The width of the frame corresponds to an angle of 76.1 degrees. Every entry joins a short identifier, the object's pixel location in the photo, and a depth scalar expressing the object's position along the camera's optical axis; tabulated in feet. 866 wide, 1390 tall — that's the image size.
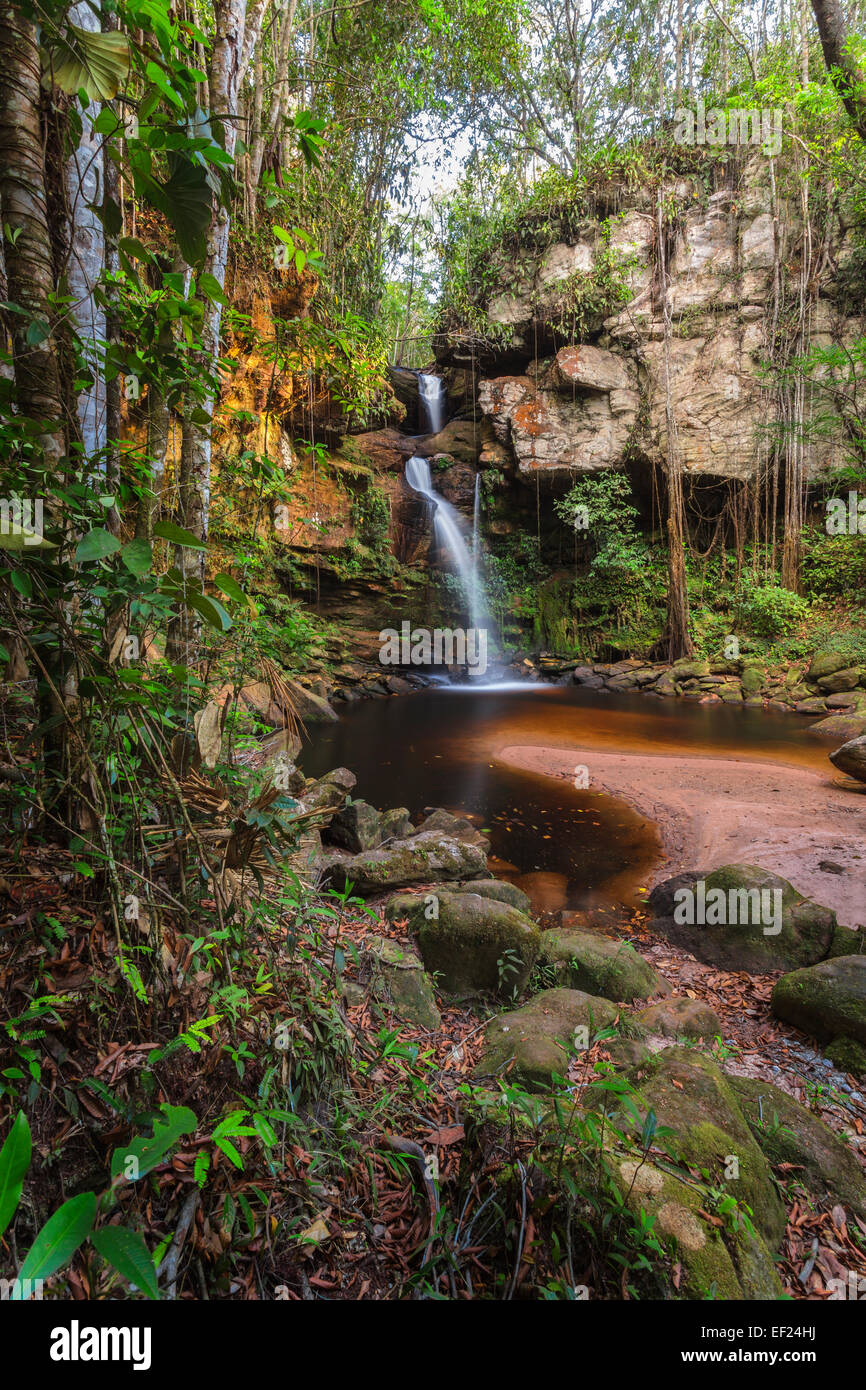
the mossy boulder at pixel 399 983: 7.59
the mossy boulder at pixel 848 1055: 8.41
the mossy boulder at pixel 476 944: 9.66
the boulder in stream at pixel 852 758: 21.50
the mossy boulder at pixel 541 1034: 6.42
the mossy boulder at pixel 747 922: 11.50
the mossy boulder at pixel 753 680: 41.04
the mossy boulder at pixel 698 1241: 3.91
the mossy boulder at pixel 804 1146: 5.90
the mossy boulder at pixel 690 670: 44.65
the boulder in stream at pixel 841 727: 29.96
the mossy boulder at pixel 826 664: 38.40
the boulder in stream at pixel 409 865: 12.22
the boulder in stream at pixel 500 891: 12.34
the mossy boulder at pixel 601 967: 10.15
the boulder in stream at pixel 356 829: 15.53
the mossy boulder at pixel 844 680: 36.88
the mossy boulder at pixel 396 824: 16.96
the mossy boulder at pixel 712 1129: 5.00
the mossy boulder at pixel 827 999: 8.77
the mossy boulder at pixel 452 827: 16.83
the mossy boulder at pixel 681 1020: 8.86
